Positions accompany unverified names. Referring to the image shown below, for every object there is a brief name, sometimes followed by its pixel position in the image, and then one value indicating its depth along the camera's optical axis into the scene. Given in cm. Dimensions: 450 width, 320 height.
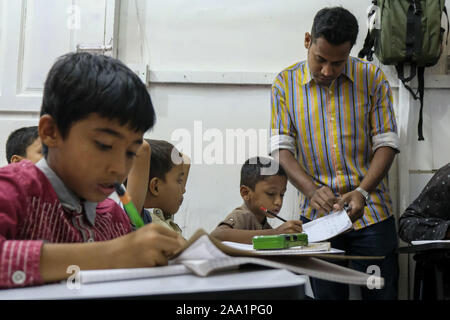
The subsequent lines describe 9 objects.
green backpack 253
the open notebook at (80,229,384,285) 63
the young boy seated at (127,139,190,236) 181
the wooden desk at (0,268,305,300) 52
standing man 217
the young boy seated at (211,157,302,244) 183
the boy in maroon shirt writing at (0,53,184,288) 74
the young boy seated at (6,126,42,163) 182
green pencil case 139
